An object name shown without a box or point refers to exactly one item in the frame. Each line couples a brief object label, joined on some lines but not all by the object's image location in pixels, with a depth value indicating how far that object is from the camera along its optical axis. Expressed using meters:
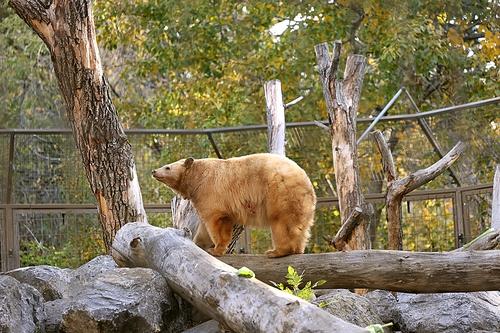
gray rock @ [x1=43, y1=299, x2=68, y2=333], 13.51
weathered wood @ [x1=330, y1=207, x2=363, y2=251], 16.37
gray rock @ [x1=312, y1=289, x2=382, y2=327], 12.96
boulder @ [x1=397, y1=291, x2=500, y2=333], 13.88
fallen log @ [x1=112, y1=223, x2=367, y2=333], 10.47
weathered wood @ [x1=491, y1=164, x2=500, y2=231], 16.14
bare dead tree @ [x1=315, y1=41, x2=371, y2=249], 18.94
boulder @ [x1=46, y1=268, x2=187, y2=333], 12.62
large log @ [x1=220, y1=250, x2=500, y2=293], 13.11
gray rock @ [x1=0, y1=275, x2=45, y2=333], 12.68
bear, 14.40
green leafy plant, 12.35
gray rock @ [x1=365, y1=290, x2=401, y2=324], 14.80
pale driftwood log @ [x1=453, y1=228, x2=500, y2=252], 14.84
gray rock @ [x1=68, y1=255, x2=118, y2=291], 15.69
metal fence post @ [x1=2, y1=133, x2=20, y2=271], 22.16
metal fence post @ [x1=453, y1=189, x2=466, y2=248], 21.81
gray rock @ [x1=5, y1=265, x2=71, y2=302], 14.95
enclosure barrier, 22.05
